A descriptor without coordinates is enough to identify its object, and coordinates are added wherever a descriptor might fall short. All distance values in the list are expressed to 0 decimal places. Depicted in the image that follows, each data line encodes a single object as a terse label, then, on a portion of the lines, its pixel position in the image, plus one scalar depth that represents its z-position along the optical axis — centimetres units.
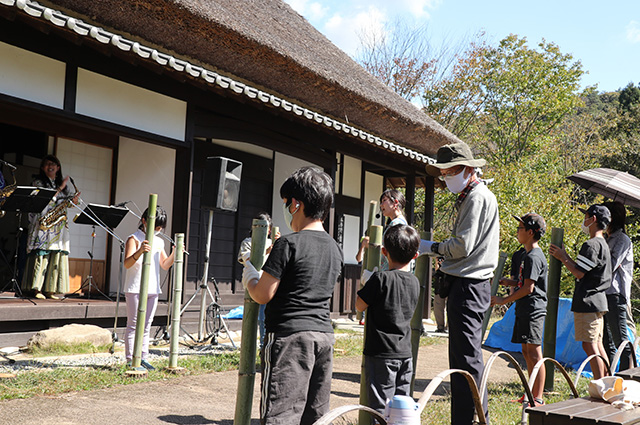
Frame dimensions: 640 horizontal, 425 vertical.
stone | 642
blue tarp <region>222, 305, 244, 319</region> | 954
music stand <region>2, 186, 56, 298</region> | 665
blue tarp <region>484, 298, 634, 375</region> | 786
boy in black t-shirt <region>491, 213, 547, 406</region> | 509
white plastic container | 210
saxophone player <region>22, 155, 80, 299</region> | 775
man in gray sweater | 347
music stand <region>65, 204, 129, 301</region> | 732
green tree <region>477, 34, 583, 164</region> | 2448
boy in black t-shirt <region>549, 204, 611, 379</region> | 529
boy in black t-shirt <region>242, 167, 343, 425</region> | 257
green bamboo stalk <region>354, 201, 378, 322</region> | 389
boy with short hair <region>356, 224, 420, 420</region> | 331
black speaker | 655
